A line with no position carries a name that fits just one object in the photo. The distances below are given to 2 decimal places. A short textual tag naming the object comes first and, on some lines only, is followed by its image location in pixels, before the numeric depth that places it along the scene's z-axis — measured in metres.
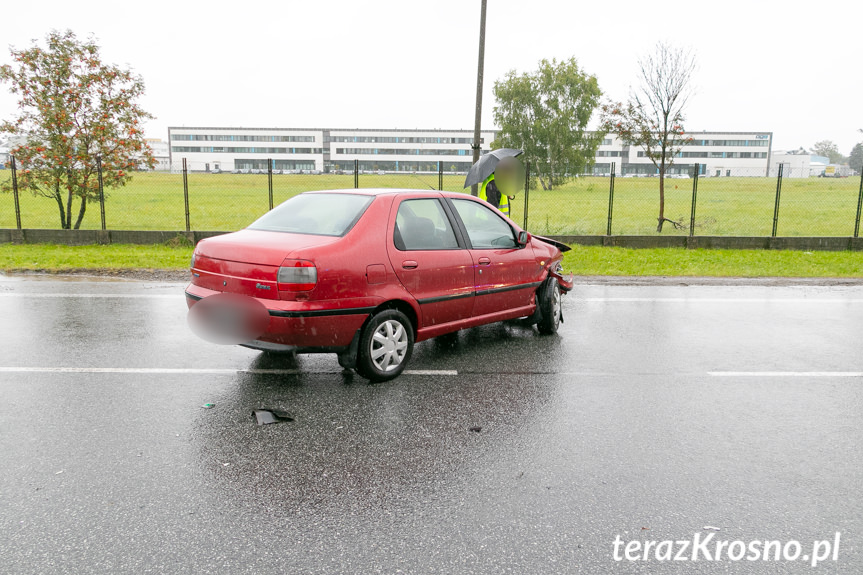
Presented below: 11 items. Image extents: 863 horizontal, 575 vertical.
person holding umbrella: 9.30
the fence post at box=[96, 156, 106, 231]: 14.18
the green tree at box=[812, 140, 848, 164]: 179.25
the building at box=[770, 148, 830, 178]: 101.92
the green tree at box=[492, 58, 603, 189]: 60.16
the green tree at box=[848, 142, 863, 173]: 137.61
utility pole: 15.59
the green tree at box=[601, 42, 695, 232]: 16.84
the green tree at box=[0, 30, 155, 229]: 14.12
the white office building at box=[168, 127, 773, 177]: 104.81
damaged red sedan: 4.71
